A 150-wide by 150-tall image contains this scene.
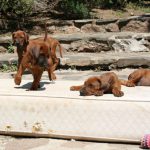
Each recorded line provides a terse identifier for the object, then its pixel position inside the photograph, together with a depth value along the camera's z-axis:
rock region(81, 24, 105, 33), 9.80
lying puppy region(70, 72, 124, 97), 4.66
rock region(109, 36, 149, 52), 8.91
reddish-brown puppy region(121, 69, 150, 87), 5.29
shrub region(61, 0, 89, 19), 10.27
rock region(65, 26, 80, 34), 9.94
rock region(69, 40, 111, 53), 9.02
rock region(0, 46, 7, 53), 9.47
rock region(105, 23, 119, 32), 9.76
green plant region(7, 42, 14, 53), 9.35
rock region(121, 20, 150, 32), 9.59
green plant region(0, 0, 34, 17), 9.90
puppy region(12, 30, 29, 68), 5.35
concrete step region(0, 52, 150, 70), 8.01
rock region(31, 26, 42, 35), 10.10
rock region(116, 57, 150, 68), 7.94
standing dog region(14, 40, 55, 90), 4.71
